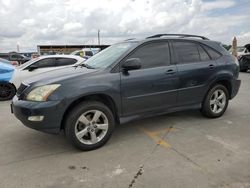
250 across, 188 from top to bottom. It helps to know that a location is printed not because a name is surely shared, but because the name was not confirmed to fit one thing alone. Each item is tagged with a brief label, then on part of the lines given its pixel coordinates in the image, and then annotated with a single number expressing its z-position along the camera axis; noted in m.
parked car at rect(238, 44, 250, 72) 11.01
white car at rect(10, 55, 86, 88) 6.37
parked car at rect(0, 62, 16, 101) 6.23
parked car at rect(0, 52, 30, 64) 20.81
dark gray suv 2.87
